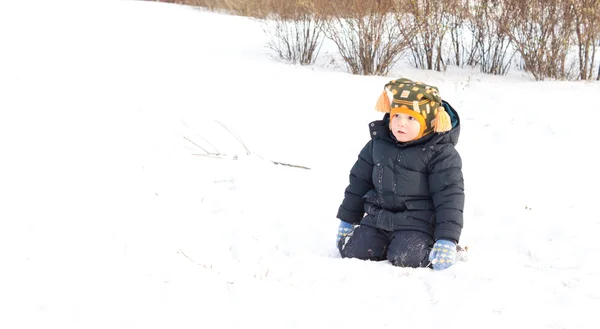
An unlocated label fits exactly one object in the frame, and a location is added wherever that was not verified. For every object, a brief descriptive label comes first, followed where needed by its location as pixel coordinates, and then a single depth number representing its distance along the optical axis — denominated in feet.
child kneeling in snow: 11.24
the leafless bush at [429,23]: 25.94
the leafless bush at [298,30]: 27.63
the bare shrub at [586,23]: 23.18
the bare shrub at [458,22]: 26.48
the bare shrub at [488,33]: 26.07
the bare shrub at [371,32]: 25.03
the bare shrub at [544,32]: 24.27
